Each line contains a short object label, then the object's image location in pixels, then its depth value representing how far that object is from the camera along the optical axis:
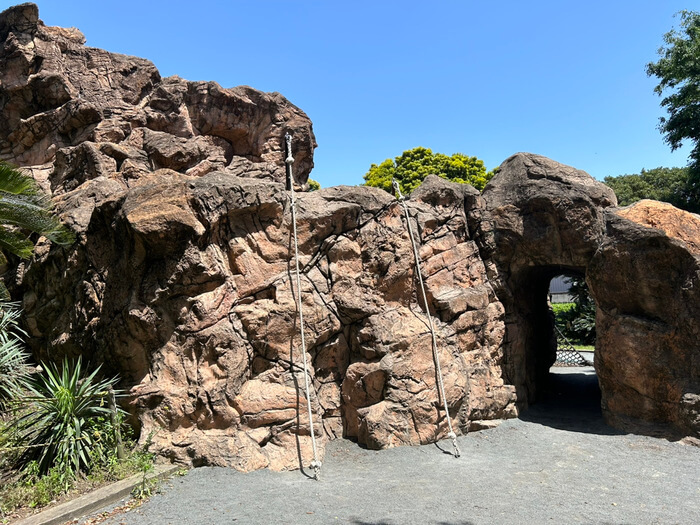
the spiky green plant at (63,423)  6.39
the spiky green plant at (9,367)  7.28
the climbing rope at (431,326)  7.68
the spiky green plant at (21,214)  7.78
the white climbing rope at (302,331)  6.72
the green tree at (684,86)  18.28
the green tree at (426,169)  31.84
